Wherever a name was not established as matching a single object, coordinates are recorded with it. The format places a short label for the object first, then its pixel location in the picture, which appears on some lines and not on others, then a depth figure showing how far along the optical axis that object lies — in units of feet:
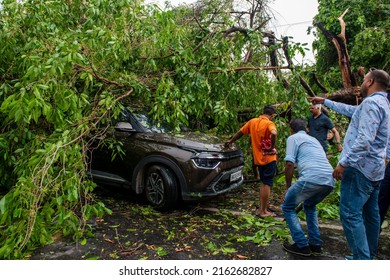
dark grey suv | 15.14
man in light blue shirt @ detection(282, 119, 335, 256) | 10.91
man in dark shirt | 17.25
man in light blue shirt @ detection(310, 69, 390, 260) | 8.94
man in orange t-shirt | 15.35
